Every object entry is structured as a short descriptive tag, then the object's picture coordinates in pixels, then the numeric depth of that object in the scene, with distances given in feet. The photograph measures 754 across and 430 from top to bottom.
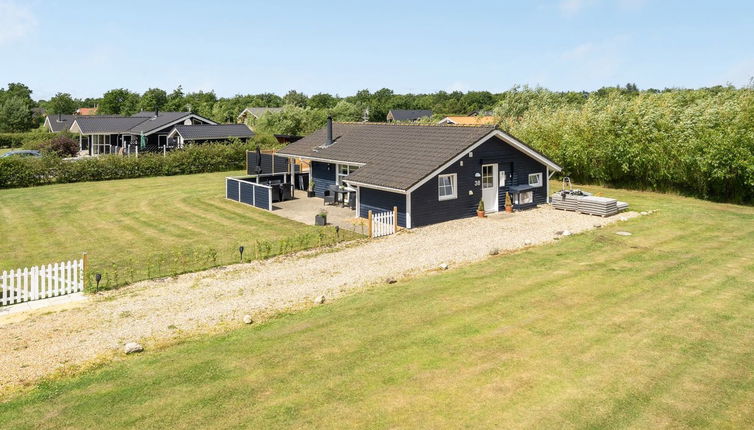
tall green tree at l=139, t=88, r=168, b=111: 319.27
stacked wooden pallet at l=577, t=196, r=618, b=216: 82.23
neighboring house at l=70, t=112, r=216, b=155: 175.01
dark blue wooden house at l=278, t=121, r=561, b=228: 76.64
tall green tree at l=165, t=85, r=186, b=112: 318.65
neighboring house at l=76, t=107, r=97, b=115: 398.58
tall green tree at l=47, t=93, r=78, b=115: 373.61
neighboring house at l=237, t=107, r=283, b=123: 295.28
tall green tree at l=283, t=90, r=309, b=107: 375.25
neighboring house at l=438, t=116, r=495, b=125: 221.85
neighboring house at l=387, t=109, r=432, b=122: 352.08
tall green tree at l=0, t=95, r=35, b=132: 279.49
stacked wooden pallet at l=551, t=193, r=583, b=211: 86.28
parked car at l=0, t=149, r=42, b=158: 171.08
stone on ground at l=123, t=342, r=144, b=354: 37.01
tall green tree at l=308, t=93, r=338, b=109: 402.48
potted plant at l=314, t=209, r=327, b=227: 77.46
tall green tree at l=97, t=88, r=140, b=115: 347.56
